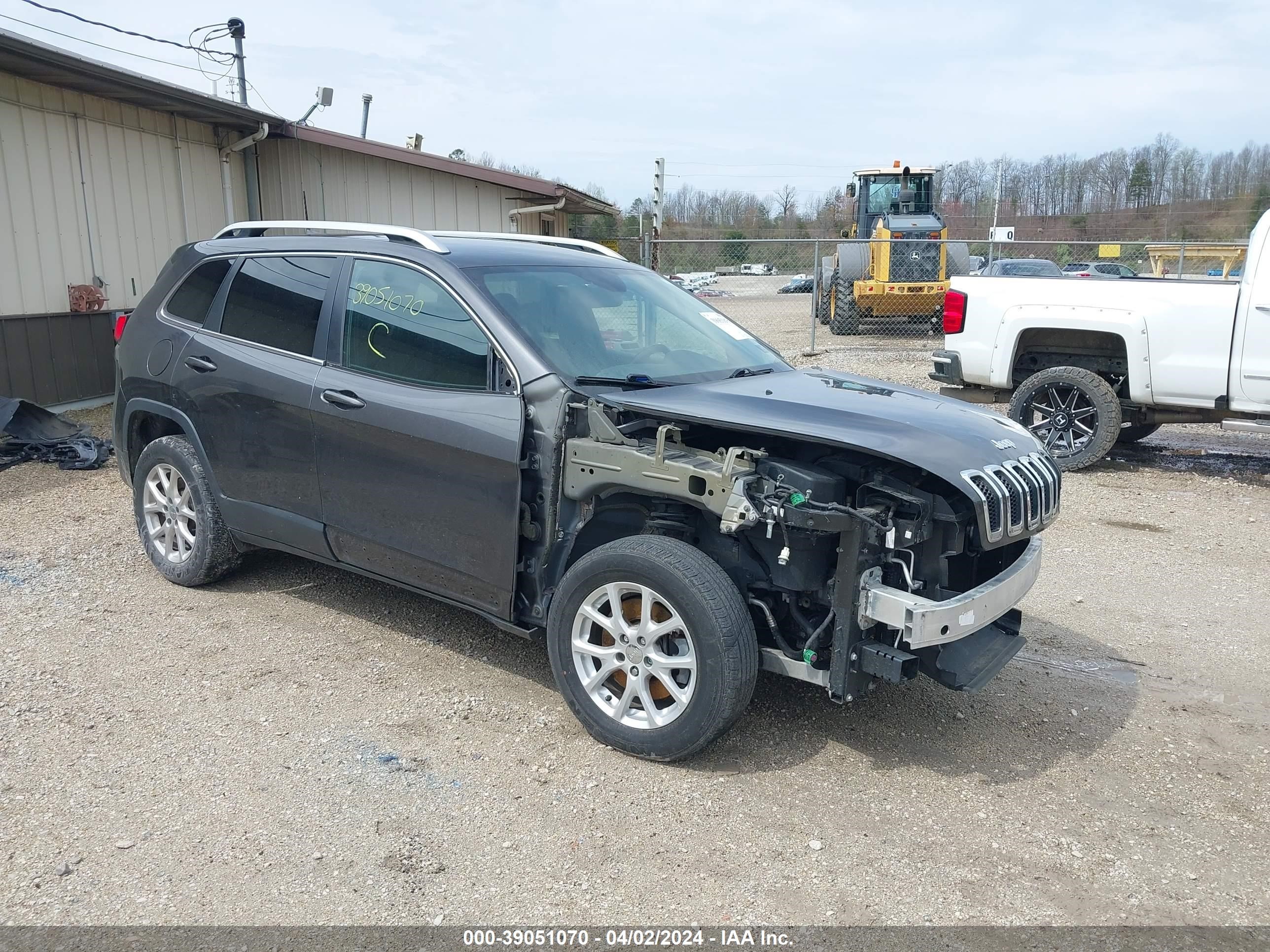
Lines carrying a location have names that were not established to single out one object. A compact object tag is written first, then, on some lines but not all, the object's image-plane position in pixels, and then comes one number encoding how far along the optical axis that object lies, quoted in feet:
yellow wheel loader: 65.82
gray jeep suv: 11.25
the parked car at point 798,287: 134.72
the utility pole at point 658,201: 60.85
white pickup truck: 25.62
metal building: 31.68
